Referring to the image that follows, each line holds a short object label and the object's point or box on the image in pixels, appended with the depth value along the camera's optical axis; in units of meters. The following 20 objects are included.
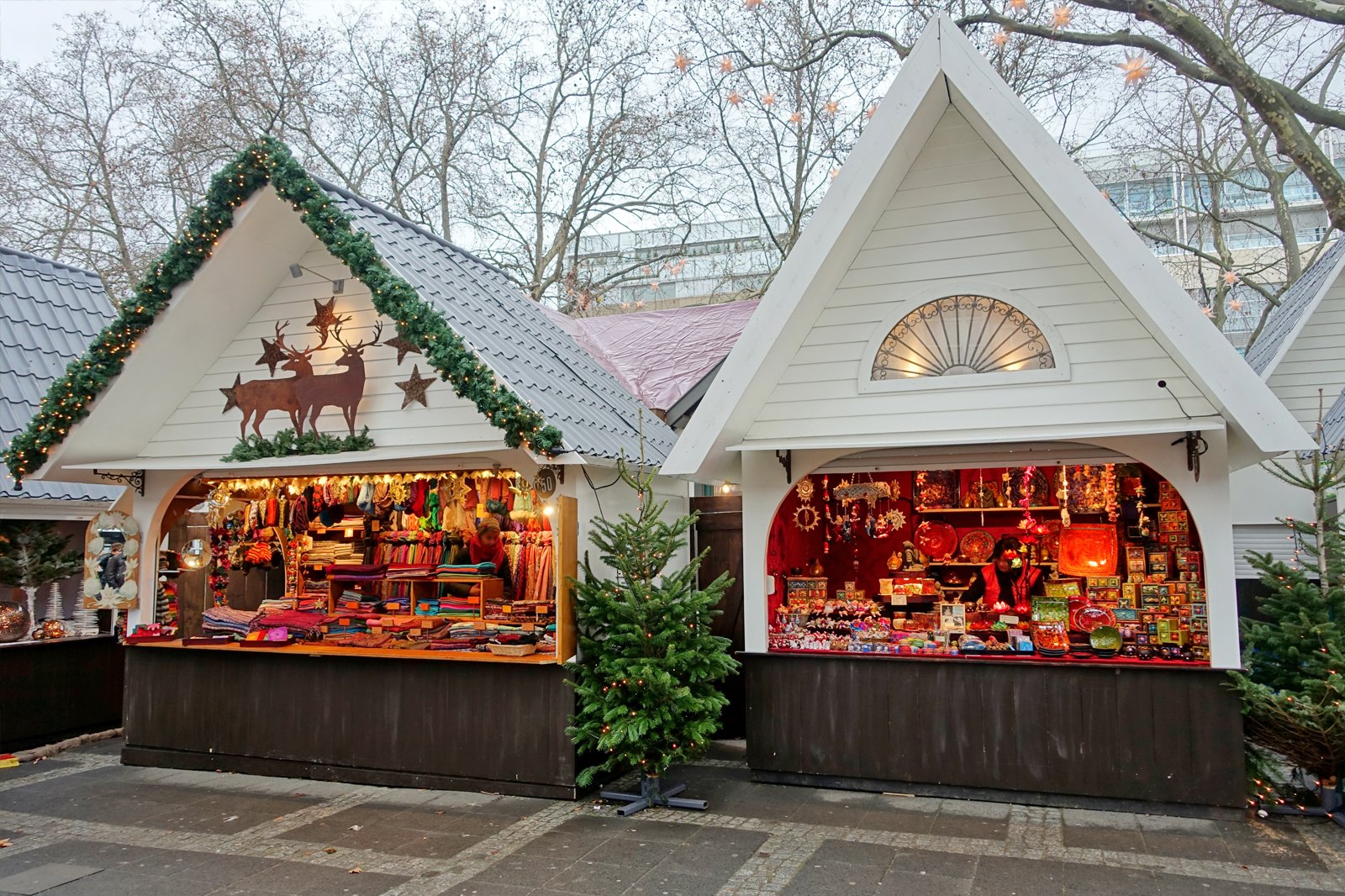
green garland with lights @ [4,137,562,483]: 6.89
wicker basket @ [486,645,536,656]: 7.63
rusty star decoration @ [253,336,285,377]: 8.48
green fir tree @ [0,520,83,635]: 9.70
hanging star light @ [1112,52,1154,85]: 9.90
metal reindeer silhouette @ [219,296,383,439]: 8.14
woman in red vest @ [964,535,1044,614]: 9.32
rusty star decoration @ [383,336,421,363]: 7.92
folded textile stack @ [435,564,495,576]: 8.89
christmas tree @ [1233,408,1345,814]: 6.45
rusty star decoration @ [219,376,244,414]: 8.60
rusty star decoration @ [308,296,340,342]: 8.30
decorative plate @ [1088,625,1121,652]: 7.26
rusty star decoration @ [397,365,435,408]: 7.87
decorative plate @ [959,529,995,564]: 9.56
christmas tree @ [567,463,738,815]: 6.96
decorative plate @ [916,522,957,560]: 9.66
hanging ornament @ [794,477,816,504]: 8.91
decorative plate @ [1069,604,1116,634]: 7.46
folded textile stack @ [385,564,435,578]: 9.01
